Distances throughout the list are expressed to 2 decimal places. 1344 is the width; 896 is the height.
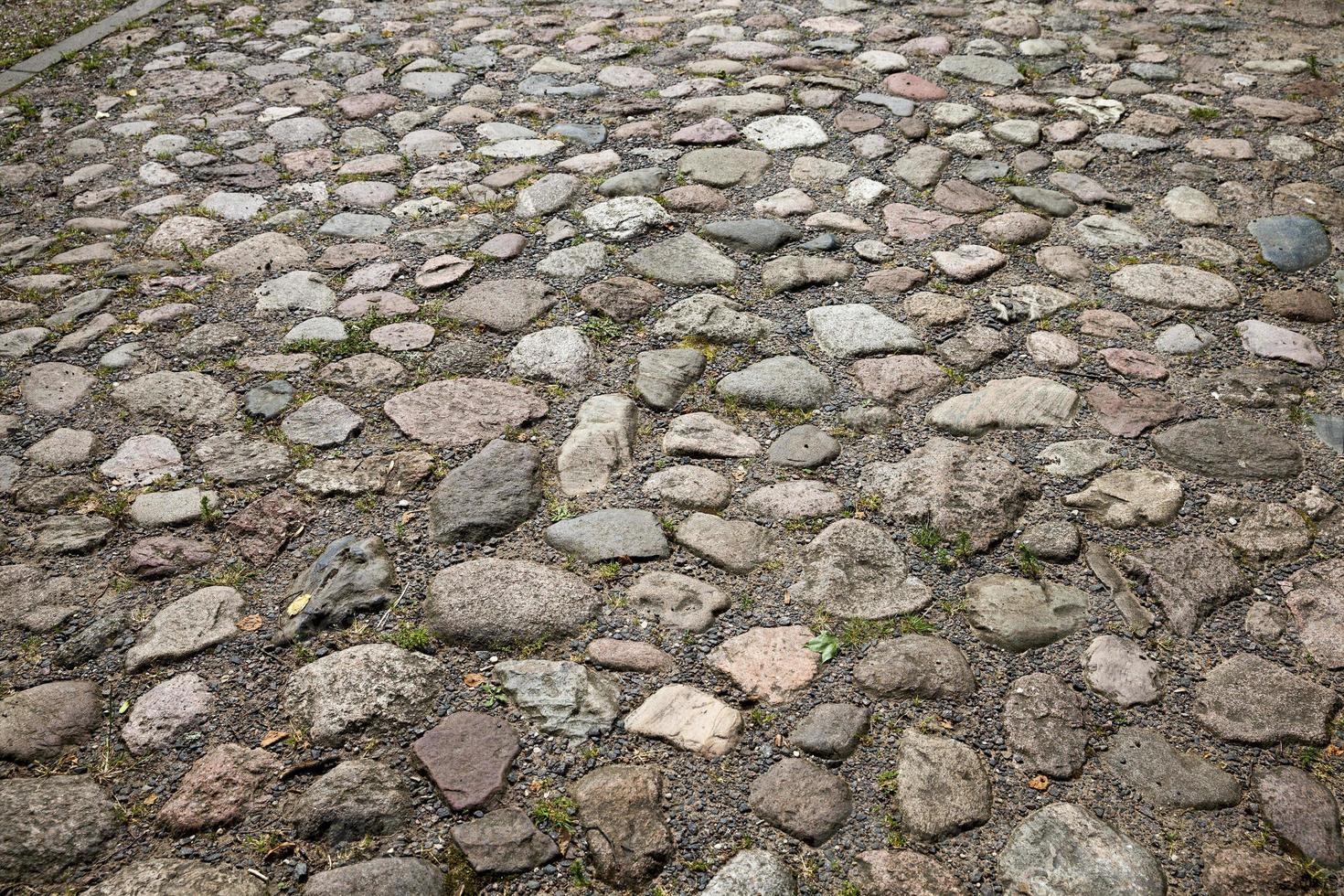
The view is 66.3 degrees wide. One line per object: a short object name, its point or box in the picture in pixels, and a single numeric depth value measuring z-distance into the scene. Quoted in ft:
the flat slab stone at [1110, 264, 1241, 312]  11.24
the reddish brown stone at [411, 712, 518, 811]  6.61
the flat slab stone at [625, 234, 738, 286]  11.77
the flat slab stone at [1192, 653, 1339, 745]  6.98
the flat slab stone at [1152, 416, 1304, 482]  9.15
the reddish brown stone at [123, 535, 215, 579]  8.45
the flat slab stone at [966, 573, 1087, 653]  7.66
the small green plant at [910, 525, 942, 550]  8.46
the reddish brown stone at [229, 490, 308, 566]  8.64
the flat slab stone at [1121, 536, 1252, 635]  7.88
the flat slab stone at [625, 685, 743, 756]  6.95
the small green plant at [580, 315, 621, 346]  10.97
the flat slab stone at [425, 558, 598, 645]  7.75
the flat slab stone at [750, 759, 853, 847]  6.41
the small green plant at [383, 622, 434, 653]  7.67
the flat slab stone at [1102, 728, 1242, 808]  6.59
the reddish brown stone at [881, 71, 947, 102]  15.85
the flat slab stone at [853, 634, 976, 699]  7.26
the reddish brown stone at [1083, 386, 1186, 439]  9.60
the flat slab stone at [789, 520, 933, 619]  7.91
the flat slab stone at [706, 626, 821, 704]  7.30
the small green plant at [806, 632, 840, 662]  7.52
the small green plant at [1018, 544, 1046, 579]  8.18
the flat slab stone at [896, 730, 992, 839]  6.46
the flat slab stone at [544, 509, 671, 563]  8.43
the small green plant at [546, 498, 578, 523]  8.85
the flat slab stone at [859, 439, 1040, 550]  8.61
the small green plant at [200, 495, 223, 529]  8.89
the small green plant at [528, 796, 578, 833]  6.45
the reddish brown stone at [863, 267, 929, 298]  11.56
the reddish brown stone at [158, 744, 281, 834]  6.53
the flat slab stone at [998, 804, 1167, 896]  6.11
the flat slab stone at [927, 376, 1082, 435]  9.67
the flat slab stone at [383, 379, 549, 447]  9.78
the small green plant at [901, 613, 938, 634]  7.72
